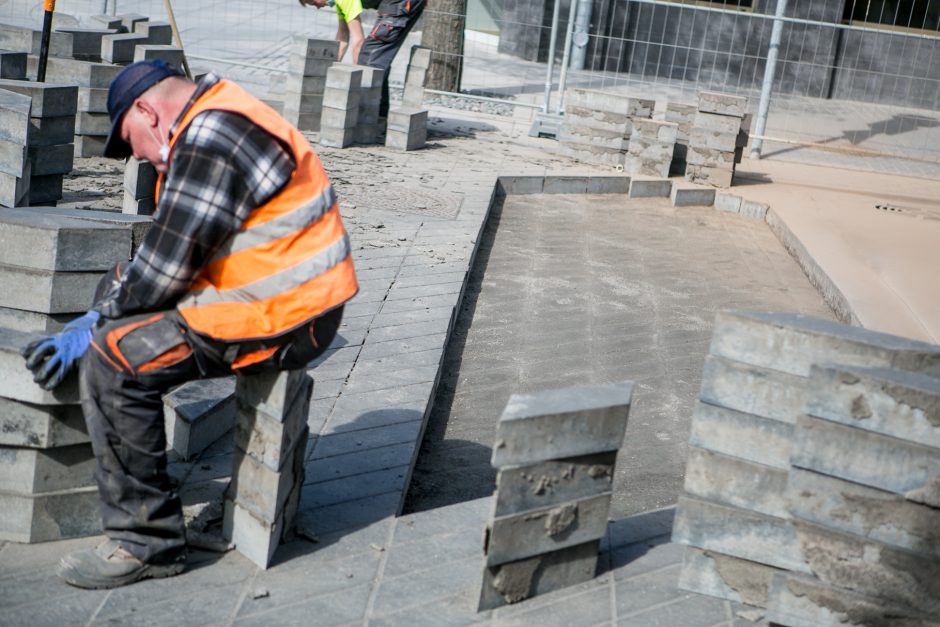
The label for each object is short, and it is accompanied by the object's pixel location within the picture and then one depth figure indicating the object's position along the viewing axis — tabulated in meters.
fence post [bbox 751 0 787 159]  13.66
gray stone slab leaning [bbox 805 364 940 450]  3.30
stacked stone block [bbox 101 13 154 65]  9.83
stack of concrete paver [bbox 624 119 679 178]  11.44
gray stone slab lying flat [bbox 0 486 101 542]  3.75
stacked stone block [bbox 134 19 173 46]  11.50
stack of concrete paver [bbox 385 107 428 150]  11.56
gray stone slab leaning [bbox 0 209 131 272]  3.81
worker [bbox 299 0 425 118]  12.34
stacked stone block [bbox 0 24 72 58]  10.01
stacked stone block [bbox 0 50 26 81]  8.81
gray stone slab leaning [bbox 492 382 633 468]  3.44
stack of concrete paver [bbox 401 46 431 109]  12.13
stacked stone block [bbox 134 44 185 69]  9.45
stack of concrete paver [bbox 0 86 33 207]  6.58
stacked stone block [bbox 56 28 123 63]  10.08
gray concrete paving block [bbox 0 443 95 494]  3.71
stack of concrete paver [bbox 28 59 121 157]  9.42
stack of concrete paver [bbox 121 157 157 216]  6.45
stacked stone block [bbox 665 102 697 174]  11.78
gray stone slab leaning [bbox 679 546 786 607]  3.79
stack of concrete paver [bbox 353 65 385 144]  11.68
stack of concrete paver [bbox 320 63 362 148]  11.07
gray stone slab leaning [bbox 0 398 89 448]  3.66
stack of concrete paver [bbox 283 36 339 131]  11.42
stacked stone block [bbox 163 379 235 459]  4.46
